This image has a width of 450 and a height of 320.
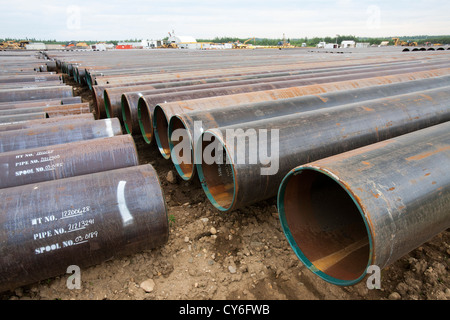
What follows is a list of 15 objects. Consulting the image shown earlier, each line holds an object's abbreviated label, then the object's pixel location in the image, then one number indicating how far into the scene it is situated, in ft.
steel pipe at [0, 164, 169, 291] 6.51
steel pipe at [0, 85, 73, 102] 20.17
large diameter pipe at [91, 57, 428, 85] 22.26
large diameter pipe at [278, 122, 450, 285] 5.28
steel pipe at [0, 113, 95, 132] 12.50
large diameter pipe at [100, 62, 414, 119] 15.71
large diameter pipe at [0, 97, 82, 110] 17.31
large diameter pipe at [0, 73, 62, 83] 27.55
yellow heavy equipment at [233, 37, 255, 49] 186.52
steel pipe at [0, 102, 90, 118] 15.88
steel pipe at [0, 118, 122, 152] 10.76
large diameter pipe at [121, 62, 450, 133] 15.65
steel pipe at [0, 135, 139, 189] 8.59
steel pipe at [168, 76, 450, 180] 10.11
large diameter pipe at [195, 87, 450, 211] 7.95
